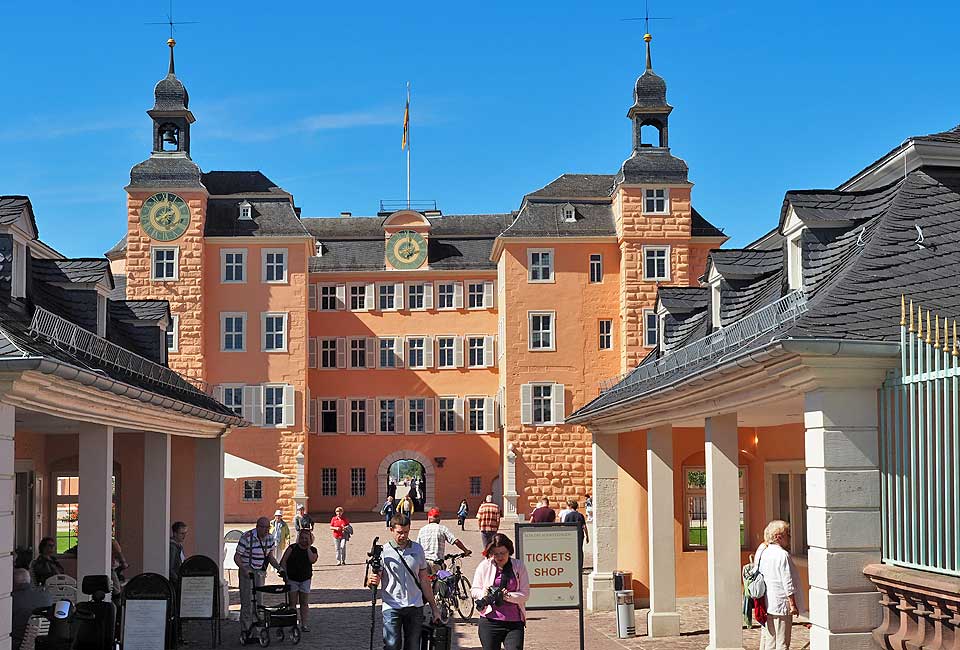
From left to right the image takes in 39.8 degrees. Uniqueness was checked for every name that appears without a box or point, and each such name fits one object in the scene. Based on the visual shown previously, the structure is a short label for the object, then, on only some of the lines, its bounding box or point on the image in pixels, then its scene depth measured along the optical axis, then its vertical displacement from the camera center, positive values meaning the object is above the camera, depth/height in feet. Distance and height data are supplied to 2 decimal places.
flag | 190.29 +45.17
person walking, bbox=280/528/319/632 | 56.75 -5.21
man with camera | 36.27 -4.02
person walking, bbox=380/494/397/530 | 136.43 -6.77
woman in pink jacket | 33.40 -3.77
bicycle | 58.91 -6.93
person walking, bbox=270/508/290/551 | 87.45 -5.81
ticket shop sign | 41.81 -3.72
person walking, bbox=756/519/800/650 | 38.17 -4.04
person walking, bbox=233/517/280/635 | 54.85 -4.86
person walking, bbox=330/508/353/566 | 97.91 -6.53
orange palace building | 154.30 +14.18
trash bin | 55.01 -7.24
